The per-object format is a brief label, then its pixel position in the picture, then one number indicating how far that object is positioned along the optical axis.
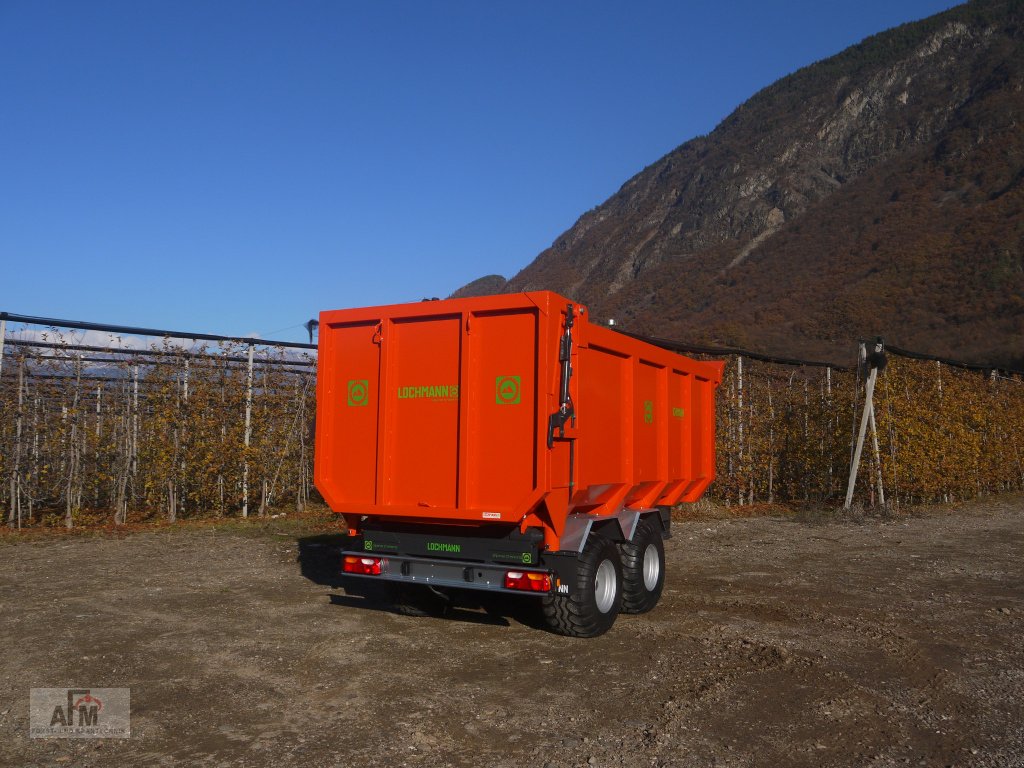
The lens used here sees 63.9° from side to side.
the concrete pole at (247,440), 13.96
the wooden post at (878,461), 16.11
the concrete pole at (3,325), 11.80
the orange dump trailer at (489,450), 6.15
